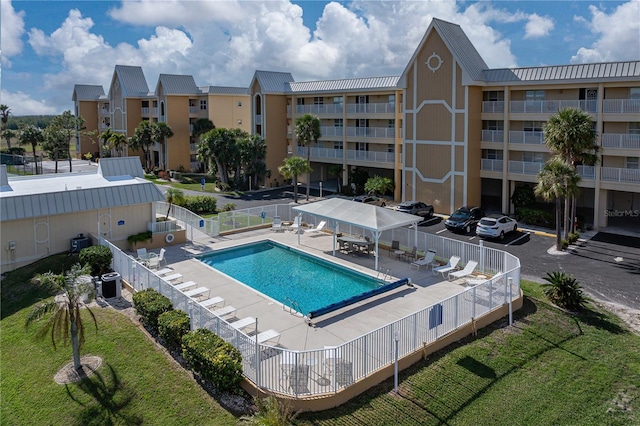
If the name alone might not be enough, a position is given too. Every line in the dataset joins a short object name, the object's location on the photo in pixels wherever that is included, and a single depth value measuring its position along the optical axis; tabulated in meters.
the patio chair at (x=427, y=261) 25.12
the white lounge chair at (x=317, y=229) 32.56
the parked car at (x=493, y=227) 31.92
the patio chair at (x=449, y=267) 24.02
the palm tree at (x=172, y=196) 32.74
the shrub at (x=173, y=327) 16.92
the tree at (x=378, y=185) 43.56
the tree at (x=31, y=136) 68.88
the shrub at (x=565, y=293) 20.92
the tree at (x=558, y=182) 28.30
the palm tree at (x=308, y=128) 46.38
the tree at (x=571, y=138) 28.89
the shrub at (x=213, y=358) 14.41
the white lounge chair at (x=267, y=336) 16.84
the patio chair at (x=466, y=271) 23.34
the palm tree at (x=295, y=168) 44.56
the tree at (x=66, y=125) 65.50
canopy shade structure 25.14
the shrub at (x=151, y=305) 18.36
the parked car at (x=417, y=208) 38.11
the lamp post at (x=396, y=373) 14.91
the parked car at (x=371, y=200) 42.25
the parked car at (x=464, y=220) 34.06
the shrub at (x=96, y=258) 23.58
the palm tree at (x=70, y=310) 16.05
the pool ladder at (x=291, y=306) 20.03
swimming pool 22.82
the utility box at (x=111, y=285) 21.77
